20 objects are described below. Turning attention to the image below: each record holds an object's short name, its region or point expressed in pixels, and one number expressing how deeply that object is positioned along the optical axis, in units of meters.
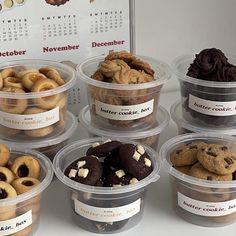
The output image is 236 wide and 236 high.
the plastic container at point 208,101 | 0.84
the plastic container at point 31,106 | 0.79
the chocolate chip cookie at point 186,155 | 0.76
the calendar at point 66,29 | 0.91
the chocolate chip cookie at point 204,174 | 0.73
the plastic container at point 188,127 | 0.86
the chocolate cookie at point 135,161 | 0.72
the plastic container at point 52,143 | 0.81
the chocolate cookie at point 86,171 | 0.71
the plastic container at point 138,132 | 0.85
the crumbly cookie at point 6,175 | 0.71
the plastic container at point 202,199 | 0.73
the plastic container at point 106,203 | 0.71
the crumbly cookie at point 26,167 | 0.74
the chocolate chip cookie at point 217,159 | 0.72
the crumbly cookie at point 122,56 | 0.86
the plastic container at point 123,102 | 0.82
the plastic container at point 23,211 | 0.67
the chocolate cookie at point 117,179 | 0.71
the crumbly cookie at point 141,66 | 0.85
